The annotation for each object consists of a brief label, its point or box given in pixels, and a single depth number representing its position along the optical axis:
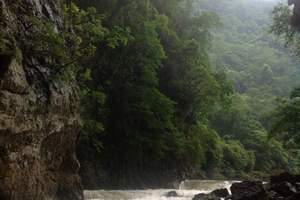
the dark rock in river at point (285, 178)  19.43
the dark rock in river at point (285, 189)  16.28
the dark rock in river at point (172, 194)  21.67
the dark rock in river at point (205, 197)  18.48
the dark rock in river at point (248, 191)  16.31
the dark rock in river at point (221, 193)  20.25
